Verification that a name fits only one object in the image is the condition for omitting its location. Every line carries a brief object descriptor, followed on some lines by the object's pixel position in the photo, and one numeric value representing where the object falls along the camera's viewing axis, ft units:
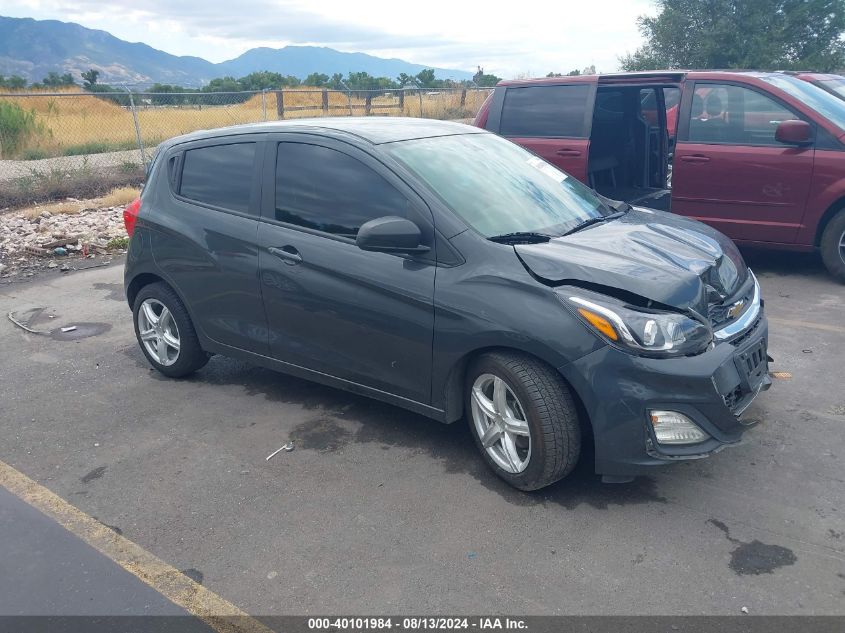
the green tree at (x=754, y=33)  74.74
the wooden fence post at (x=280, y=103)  63.65
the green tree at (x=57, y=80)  128.36
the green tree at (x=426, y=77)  140.77
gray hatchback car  11.13
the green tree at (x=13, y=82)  112.68
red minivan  22.18
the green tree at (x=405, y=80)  140.05
